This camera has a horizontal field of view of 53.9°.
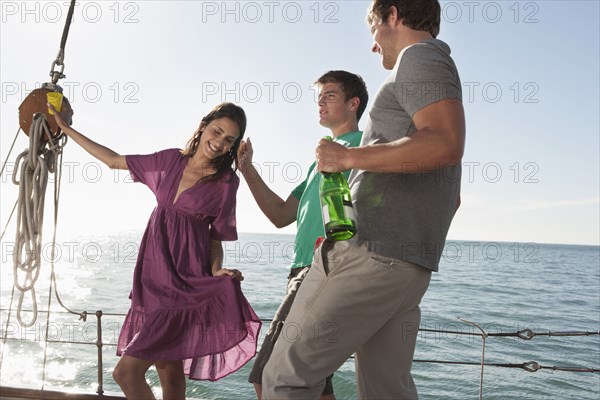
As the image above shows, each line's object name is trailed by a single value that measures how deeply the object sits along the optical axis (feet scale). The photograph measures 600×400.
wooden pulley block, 7.81
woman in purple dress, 7.70
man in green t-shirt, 7.57
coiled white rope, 7.69
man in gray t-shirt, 4.50
